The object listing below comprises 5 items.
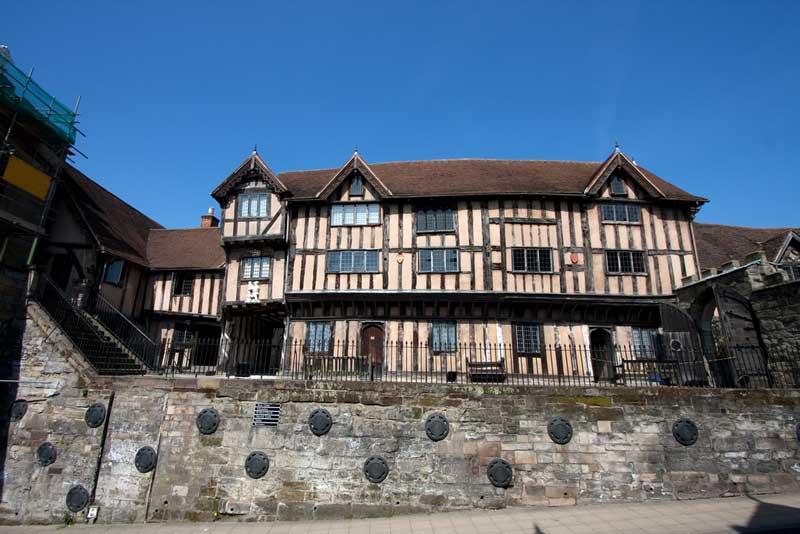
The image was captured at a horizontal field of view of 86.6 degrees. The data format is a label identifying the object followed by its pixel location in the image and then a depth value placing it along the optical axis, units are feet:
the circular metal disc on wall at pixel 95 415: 34.17
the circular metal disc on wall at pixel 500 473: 29.94
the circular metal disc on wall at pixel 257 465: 31.24
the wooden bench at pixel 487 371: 47.03
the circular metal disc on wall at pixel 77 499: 32.63
